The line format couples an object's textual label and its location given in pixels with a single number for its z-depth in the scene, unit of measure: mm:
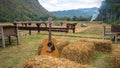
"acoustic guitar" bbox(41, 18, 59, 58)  2172
